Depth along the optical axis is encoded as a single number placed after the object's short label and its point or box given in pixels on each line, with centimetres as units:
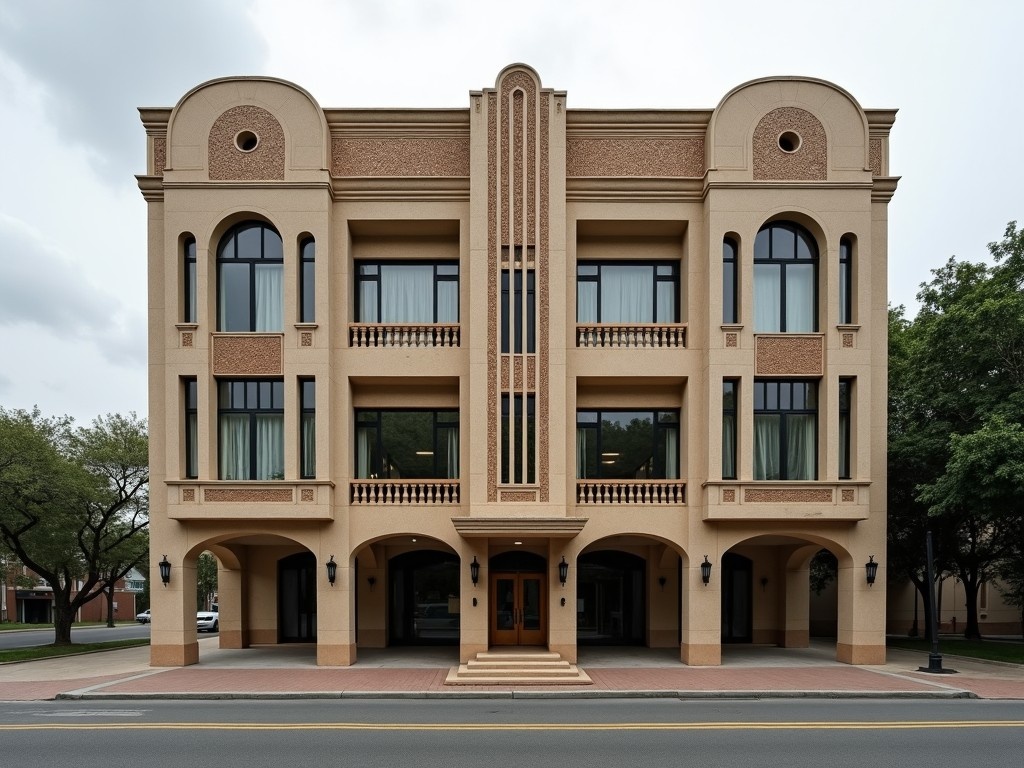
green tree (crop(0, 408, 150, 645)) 2320
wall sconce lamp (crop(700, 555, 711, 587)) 1797
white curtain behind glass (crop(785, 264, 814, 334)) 1905
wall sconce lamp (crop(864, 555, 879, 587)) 1789
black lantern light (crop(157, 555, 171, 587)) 1808
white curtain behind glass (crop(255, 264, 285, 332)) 1911
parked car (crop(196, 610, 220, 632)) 3875
